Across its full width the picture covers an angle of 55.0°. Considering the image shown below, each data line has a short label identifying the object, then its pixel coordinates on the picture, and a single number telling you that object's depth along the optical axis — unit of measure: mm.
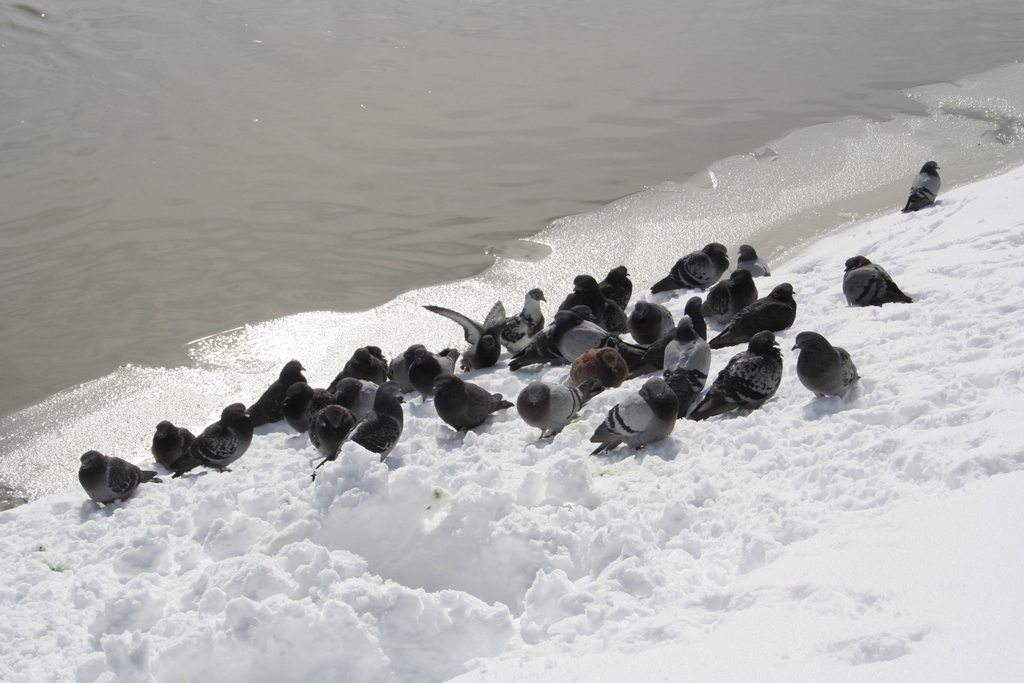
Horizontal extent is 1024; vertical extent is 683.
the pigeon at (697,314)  7406
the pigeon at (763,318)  7105
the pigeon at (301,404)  6988
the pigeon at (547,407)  5984
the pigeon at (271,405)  7359
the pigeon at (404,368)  7547
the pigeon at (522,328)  8086
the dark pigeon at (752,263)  9055
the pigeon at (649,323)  7664
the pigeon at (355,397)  6949
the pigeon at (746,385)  5887
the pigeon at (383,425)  6016
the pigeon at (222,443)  6500
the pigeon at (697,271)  8891
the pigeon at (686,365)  6180
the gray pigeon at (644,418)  5531
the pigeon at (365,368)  7707
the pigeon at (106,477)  6062
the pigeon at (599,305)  8242
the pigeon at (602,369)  6676
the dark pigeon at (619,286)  8719
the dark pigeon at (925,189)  9680
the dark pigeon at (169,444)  6758
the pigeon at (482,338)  7953
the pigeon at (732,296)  7844
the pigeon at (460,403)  6289
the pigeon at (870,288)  6922
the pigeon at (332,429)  6238
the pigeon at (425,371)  7188
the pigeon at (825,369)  5543
